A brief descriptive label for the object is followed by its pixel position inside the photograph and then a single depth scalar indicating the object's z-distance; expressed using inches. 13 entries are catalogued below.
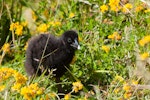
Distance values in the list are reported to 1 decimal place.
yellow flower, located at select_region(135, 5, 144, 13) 365.4
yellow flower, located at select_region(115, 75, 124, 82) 323.5
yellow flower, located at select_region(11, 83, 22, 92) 282.0
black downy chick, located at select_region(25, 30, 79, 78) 348.5
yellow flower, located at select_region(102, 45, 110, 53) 366.0
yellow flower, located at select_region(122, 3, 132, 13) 361.7
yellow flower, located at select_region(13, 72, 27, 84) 280.1
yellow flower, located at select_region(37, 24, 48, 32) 405.6
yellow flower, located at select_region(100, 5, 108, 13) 383.6
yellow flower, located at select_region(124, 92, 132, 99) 296.2
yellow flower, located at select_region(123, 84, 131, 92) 290.4
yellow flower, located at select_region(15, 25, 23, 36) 396.8
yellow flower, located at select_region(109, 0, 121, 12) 365.1
